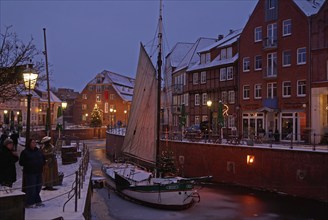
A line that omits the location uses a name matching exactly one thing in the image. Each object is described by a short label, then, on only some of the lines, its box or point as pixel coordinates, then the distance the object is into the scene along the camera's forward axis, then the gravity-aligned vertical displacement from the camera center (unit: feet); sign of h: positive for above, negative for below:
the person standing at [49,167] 48.26 -4.80
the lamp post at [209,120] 140.87 +2.93
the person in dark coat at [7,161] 37.60 -3.19
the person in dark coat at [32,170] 37.65 -3.99
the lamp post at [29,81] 44.57 +5.05
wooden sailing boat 70.64 -5.05
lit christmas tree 255.47 +4.95
